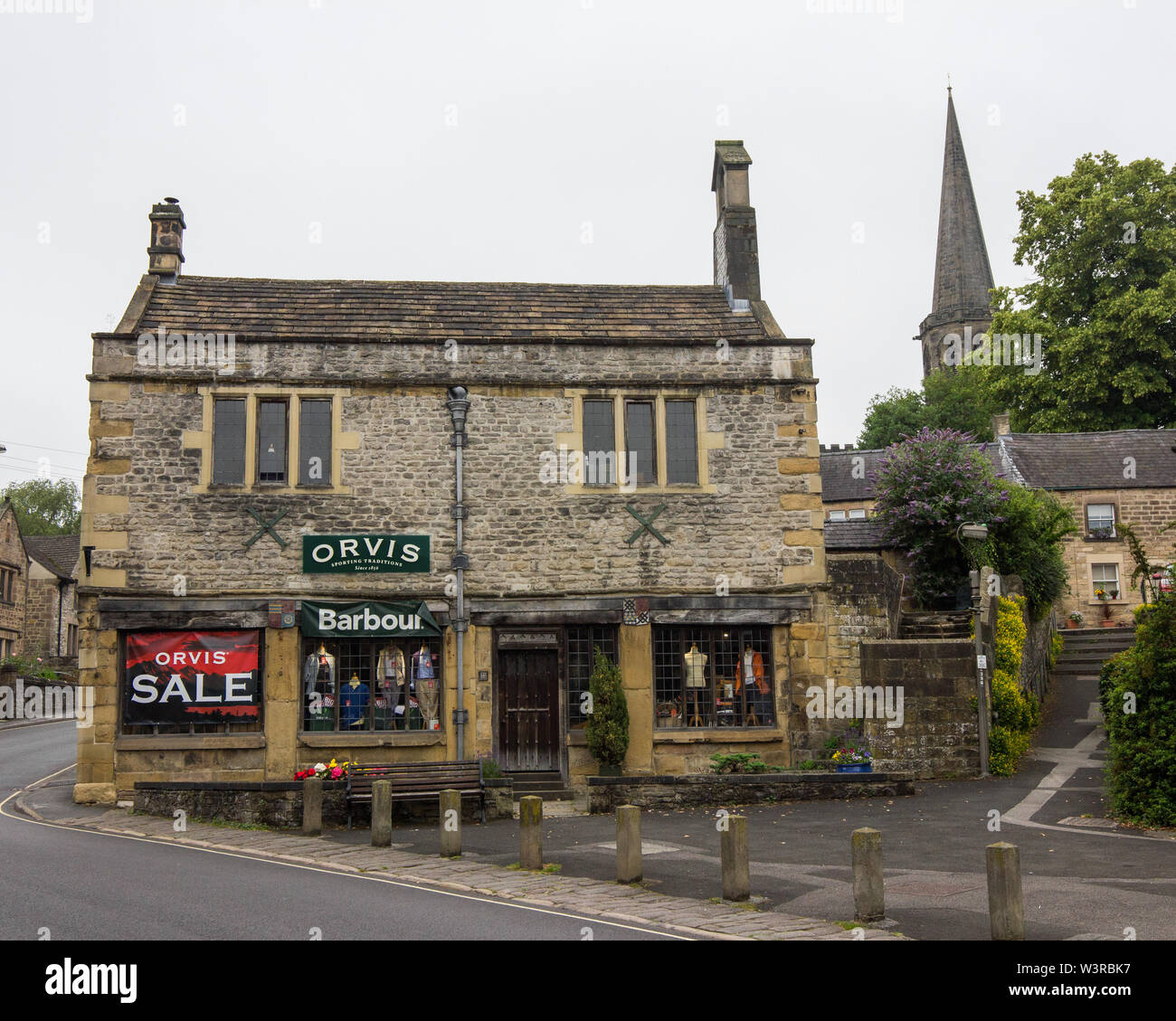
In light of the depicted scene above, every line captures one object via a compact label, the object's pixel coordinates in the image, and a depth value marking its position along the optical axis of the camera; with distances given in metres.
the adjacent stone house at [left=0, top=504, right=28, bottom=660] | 49.00
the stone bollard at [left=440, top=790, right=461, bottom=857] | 12.76
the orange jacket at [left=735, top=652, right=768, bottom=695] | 19.09
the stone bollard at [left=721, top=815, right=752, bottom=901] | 10.09
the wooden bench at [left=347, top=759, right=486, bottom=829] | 15.50
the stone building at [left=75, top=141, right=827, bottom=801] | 18.17
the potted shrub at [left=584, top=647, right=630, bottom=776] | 17.77
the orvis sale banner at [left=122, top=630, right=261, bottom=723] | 18.11
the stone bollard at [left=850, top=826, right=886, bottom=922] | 9.18
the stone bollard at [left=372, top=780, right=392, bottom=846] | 13.65
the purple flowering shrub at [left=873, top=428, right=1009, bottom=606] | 23.33
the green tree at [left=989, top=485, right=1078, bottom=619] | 24.44
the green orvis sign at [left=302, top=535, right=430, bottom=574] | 18.58
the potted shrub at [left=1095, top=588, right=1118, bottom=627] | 36.91
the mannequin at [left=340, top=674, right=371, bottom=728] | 18.44
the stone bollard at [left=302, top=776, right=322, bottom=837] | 14.56
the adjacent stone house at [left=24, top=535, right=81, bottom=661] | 52.94
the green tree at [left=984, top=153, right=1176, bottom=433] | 37.72
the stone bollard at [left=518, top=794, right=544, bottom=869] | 11.83
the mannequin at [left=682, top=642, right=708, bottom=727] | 18.88
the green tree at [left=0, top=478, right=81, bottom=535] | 79.88
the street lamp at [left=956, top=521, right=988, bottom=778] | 18.39
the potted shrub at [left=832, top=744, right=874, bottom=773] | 17.91
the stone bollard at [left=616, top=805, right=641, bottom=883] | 11.03
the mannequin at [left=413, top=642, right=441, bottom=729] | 18.48
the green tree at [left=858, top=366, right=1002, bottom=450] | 51.84
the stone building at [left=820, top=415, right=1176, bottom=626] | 37.03
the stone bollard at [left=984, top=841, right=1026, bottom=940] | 8.25
